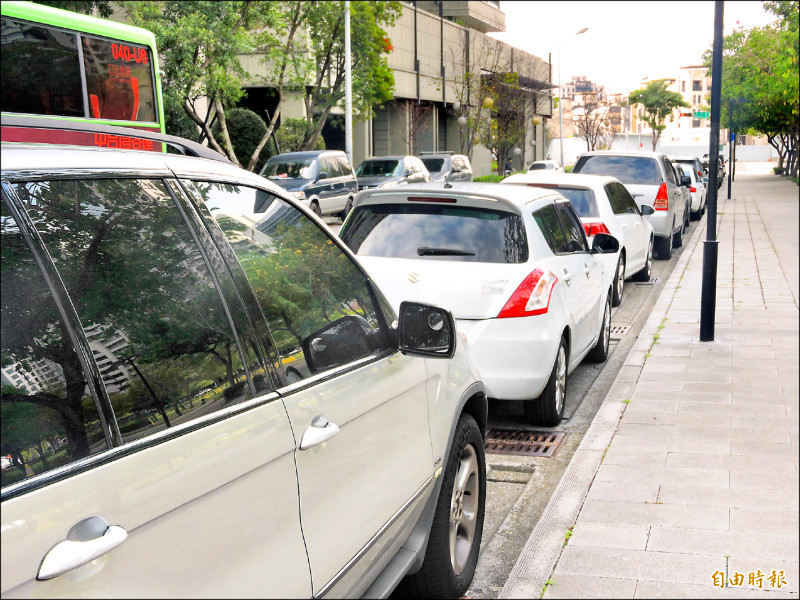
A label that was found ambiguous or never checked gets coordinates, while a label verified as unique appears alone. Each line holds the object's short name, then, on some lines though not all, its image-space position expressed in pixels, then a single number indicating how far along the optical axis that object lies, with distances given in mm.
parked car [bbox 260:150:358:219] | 22688
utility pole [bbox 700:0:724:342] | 8305
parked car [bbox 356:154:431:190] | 27281
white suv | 1721
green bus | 10094
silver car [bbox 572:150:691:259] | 15625
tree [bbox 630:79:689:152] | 92000
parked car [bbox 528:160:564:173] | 44322
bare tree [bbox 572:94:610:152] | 83750
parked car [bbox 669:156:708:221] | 25422
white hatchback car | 5914
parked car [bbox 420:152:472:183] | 31984
